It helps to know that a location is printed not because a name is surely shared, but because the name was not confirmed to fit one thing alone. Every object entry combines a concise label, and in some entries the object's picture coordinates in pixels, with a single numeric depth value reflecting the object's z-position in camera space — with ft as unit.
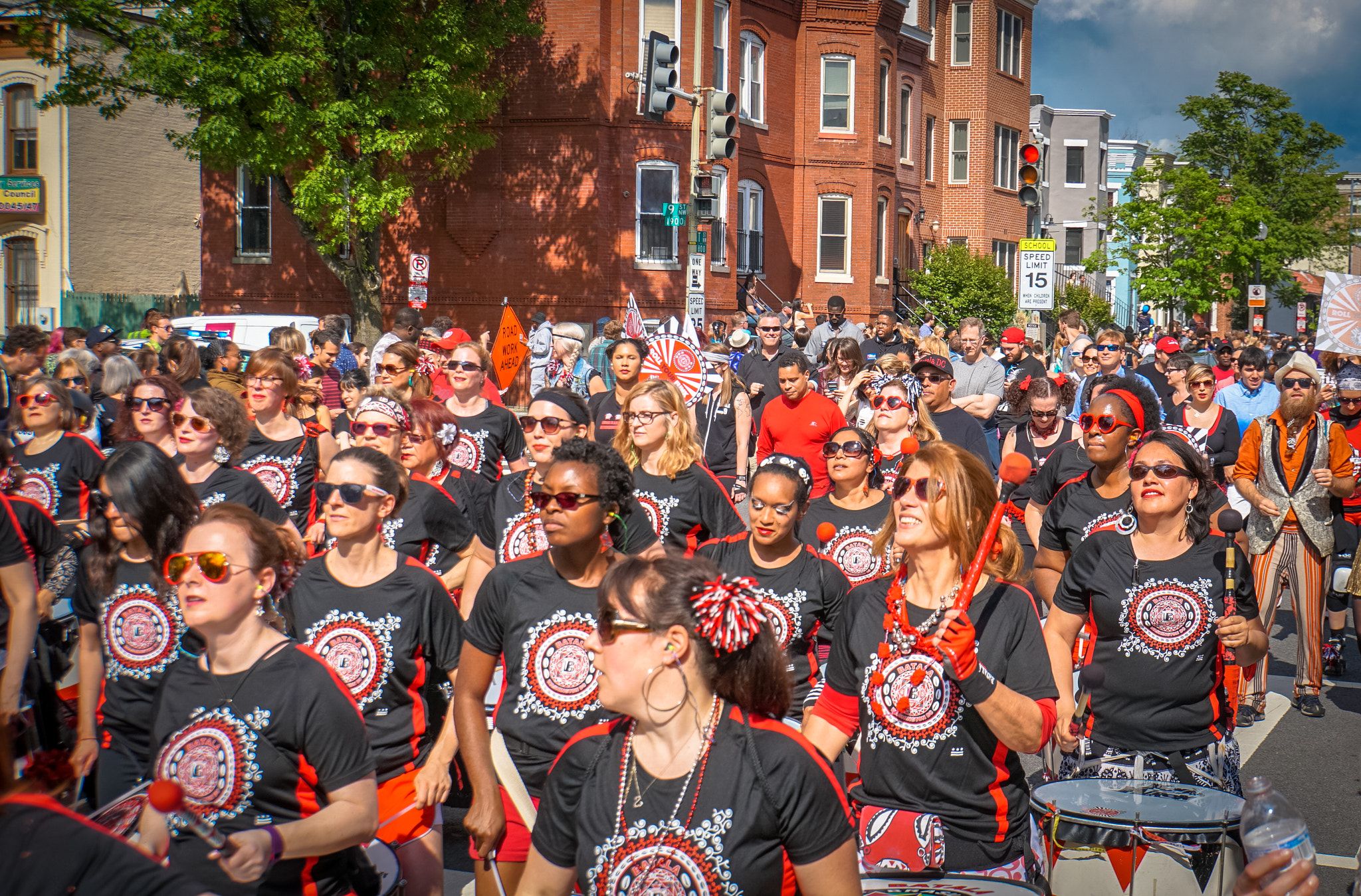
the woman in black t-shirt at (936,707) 11.97
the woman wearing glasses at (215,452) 18.33
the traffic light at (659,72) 52.54
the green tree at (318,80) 78.00
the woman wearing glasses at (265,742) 10.93
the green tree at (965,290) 121.60
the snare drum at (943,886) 10.26
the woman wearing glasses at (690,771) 9.02
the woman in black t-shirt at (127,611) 14.17
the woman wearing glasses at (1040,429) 29.60
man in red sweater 29.40
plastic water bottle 7.68
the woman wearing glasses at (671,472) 20.10
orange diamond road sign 46.47
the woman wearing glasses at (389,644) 14.08
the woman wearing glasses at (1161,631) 15.07
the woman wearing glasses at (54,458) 22.56
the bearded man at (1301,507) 26.78
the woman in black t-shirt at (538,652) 13.55
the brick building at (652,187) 92.68
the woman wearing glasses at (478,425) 25.71
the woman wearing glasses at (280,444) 23.73
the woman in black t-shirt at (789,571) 16.52
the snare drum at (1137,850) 11.41
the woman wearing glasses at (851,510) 20.29
